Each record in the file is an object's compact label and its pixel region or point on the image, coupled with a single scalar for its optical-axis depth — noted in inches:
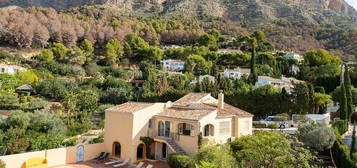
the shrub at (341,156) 912.5
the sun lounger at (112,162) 909.0
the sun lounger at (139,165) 879.3
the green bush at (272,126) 1266.0
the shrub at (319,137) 995.3
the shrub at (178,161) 784.9
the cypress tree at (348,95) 1363.2
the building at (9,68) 1978.3
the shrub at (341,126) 1208.2
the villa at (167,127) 901.8
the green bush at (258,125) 1315.2
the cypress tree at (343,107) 1290.6
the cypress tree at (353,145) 978.7
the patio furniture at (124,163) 892.6
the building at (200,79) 2131.2
